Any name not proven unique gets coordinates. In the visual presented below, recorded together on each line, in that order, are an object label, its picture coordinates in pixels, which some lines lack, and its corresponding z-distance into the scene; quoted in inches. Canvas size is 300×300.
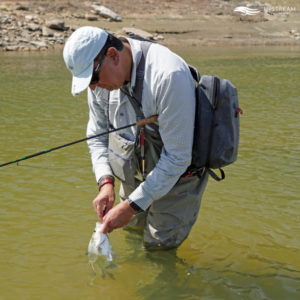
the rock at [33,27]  1398.9
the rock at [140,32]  1454.4
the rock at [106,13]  1688.0
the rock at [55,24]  1450.5
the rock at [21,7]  1624.0
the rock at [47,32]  1392.7
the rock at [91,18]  1649.4
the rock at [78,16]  1674.5
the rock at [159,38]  1510.8
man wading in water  104.4
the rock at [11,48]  1242.6
